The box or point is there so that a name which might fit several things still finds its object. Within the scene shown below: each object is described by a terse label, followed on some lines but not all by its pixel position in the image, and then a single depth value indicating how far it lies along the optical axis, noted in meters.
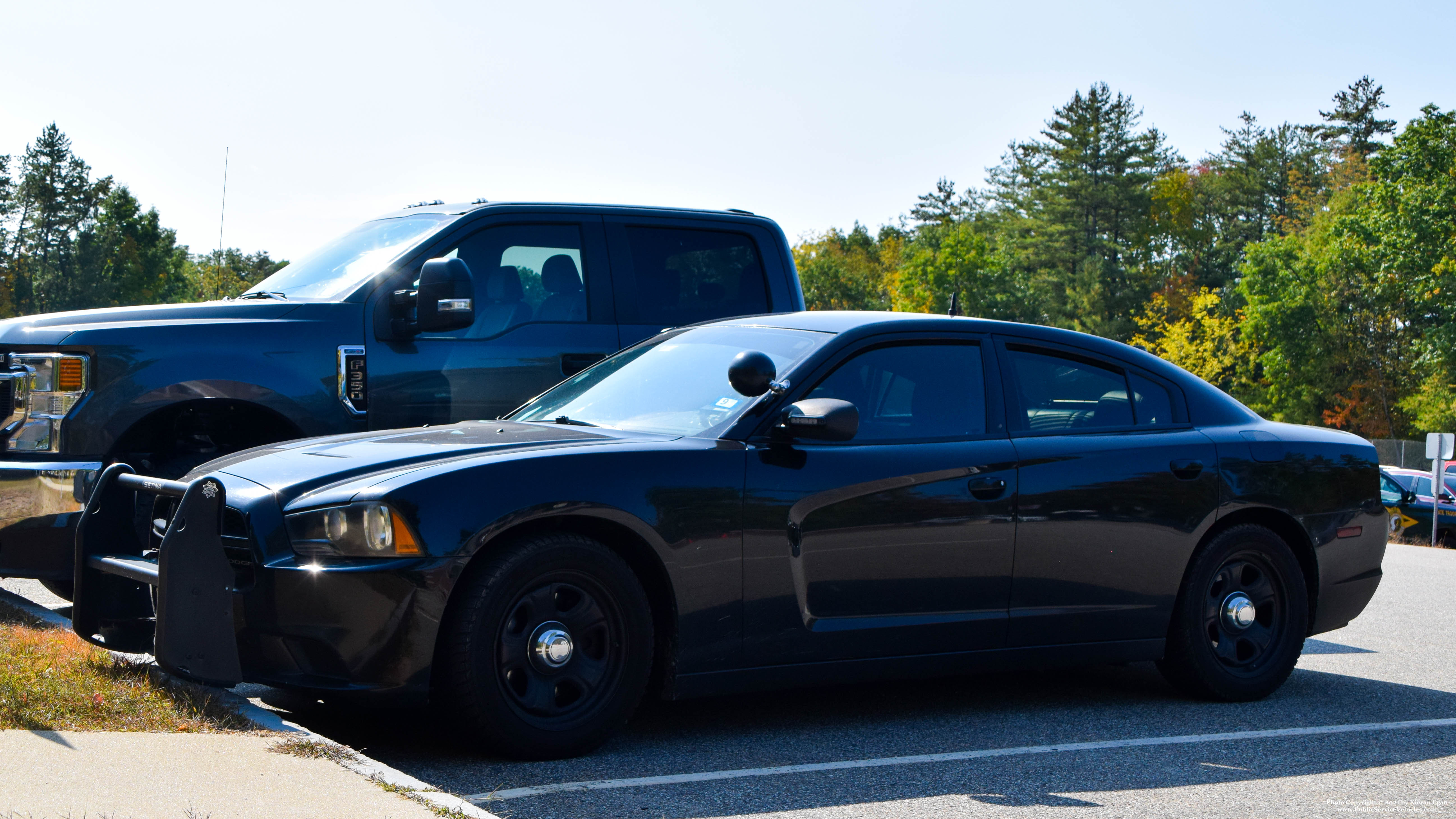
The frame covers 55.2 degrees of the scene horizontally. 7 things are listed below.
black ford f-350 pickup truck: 6.20
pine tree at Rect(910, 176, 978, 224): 109.50
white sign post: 26.42
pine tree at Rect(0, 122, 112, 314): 95.50
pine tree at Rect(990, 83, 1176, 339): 75.94
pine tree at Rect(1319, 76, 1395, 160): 74.81
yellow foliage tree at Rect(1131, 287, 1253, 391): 68.50
